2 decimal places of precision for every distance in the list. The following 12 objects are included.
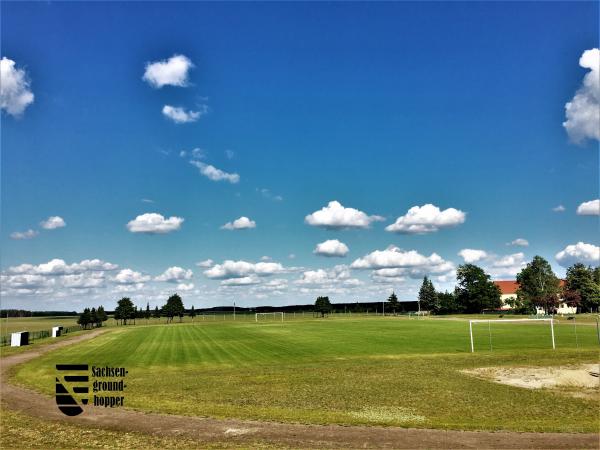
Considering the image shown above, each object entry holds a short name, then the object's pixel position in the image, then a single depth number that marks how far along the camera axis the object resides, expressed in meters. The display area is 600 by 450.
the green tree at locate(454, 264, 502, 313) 144.68
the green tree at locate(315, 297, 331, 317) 153.12
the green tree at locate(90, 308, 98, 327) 107.28
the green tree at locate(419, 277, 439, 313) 164.75
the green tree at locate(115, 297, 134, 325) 122.88
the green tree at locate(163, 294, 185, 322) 132.88
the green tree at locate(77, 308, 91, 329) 105.12
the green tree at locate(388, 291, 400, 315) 164.88
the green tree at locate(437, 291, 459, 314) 150.66
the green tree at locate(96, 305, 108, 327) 111.91
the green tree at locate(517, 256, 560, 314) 118.26
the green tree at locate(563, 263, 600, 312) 122.05
